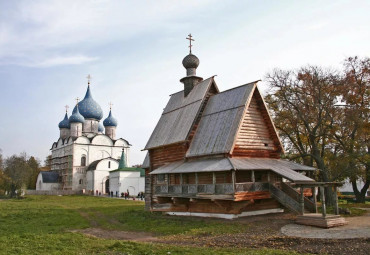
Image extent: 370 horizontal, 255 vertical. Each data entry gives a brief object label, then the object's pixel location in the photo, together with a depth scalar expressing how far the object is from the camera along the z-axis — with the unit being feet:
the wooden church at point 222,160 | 52.54
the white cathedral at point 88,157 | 166.21
